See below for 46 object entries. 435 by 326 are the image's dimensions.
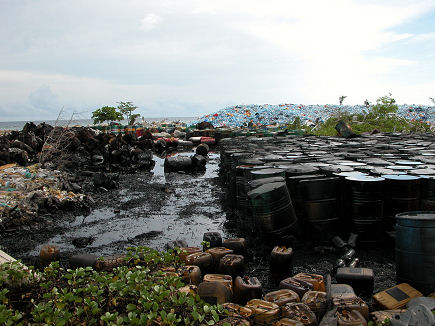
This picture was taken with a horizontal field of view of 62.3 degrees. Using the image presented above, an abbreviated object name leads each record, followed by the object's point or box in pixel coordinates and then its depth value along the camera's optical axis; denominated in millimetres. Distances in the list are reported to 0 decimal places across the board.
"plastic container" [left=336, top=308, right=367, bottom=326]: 2286
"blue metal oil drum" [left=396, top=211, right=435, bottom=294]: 2861
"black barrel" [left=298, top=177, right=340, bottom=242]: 4160
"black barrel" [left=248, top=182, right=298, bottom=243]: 3941
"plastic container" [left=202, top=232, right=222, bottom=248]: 4082
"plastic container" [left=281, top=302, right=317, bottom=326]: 2365
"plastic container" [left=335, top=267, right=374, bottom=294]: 3098
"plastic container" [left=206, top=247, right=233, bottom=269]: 3582
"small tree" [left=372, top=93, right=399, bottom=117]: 16225
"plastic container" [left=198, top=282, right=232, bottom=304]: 2705
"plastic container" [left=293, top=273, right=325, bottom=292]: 2961
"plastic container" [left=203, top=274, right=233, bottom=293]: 2971
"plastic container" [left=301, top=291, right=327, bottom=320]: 2607
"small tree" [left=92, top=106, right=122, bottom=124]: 25100
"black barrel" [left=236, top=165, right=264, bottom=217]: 5133
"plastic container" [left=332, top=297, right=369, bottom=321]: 2488
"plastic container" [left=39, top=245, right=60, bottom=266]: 3863
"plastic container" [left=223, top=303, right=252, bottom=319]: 2441
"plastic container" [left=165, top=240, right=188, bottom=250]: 4214
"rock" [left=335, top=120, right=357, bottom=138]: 11656
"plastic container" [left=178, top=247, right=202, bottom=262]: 3490
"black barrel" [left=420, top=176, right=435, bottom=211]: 3934
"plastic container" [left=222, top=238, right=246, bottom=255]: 3885
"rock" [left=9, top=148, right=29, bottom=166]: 9828
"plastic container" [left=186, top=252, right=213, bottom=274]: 3430
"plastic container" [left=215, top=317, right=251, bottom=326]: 2299
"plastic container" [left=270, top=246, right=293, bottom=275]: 3443
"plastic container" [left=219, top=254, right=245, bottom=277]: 3387
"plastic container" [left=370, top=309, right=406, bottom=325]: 2387
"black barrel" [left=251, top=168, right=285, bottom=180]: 4633
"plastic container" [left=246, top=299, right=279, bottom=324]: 2438
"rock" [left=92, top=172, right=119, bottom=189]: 8031
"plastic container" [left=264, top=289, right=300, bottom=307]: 2652
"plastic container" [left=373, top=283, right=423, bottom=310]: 2658
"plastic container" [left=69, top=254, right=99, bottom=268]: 3645
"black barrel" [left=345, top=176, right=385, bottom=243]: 3984
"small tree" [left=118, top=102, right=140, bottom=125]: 24797
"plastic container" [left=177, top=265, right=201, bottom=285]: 3127
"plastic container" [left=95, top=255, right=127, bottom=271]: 3488
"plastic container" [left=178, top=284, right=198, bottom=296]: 2803
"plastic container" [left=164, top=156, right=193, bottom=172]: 10141
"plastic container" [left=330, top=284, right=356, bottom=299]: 2691
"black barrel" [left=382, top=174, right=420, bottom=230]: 3971
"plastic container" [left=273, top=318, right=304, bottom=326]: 2290
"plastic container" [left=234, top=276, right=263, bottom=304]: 2900
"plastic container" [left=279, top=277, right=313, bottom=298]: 2869
